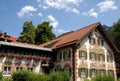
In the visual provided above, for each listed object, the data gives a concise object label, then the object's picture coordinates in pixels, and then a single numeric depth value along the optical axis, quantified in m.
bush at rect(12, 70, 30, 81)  30.45
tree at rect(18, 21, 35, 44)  59.69
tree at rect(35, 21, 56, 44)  60.38
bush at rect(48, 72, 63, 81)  32.28
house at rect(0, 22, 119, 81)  35.94
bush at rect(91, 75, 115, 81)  33.32
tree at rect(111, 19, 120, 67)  54.03
